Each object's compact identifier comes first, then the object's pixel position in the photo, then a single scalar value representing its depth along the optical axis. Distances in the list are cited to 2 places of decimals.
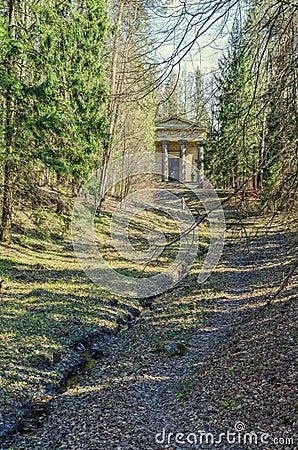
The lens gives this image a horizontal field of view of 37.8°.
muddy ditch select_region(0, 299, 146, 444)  5.82
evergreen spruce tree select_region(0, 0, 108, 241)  11.50
